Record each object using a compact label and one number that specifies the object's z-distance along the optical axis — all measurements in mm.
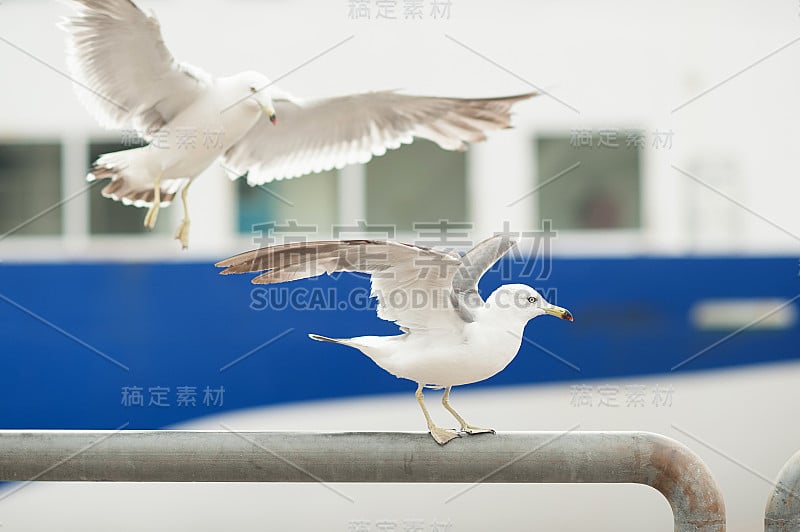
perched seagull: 7586
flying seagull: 8133
